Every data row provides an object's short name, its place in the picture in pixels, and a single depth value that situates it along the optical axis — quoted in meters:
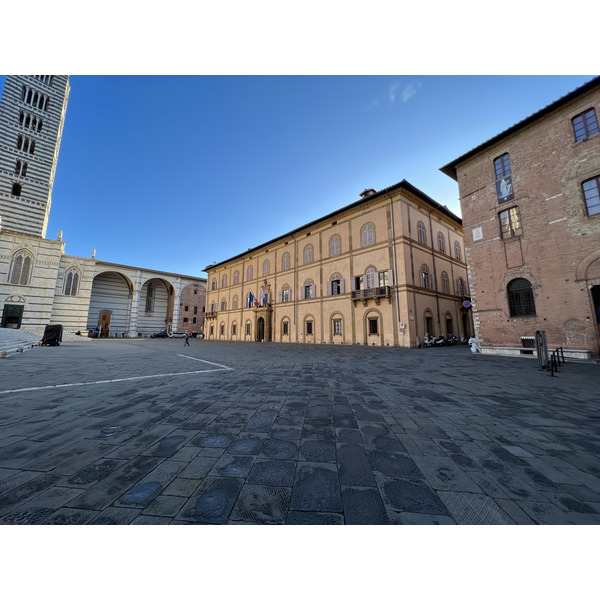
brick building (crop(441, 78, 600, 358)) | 10.23
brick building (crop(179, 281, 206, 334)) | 44.09
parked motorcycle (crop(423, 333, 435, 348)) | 18.55
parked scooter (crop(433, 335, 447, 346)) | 19.17
